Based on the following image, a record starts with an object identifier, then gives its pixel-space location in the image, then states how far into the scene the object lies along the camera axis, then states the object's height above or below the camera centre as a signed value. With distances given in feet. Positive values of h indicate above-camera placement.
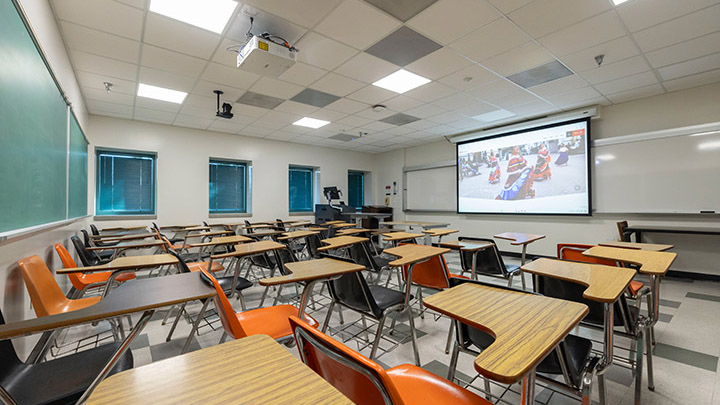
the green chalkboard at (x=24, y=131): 4.93 +1.53
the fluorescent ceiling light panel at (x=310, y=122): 19.57 +5.73
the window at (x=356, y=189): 31.96 +1.61
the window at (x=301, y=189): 27.20 +1.36
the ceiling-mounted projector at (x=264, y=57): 9.21 +4.89
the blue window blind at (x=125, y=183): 18.78 +1.37
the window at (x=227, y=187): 23.02 +1.34
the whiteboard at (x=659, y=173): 13.97 +1.59
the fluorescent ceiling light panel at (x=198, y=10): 8.40 +5.87
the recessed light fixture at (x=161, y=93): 14.19 +5.70
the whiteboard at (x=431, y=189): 25.23 +1.33
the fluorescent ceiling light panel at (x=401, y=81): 13.08 +5.83
